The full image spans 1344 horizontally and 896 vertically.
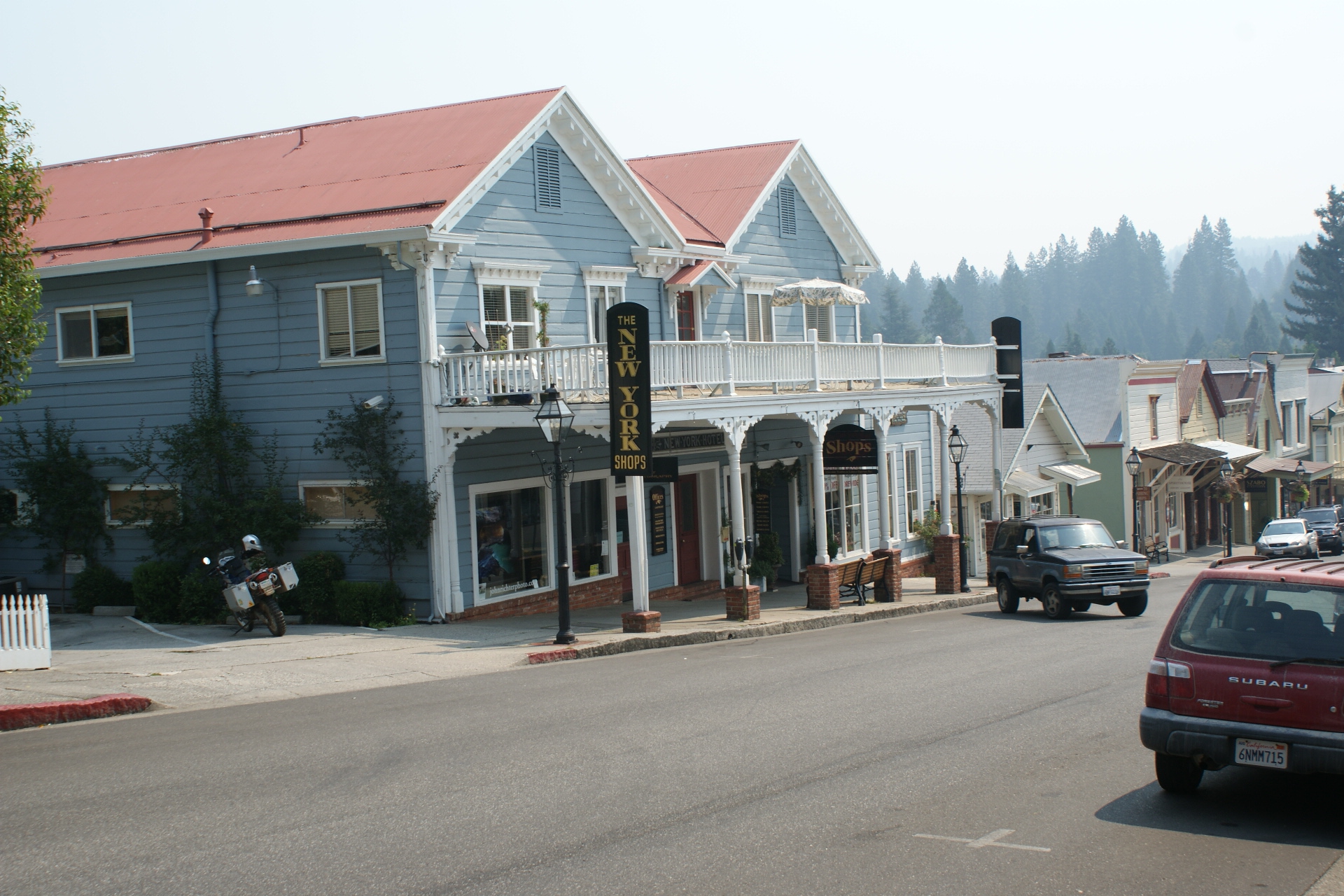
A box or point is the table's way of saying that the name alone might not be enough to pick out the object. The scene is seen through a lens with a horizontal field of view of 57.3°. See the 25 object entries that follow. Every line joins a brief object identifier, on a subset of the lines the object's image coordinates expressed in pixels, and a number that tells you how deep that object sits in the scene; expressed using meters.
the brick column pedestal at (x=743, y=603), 20.42
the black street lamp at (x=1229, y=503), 43.78
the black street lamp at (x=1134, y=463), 40.53
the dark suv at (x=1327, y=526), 47.91
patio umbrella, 26.06
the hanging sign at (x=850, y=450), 25.20
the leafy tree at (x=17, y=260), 15.23
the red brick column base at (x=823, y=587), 22.78
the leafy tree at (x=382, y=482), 19.12
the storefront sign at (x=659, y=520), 24.84
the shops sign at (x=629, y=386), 17.62
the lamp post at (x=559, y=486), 16.72
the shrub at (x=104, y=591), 21.28
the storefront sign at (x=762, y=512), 27.67
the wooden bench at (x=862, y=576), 23.59
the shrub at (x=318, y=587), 19.50
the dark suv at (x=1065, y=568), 21.91
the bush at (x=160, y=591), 20.05
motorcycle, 17.88
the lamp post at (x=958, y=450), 26.08
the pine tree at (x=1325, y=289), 139.88
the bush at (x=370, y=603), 19.05
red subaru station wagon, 7.43
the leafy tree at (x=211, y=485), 19.81
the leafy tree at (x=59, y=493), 21.30
